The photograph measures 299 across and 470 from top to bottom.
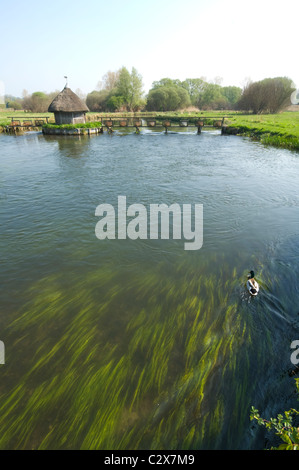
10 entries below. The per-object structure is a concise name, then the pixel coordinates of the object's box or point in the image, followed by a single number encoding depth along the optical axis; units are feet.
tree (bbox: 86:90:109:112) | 248.93
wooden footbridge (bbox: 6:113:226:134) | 118.62
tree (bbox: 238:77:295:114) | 184.67
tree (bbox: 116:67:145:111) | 236.43
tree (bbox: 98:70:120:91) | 312.91
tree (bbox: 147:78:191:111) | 242.78
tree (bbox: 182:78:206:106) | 341.00
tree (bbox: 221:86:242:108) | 371.15
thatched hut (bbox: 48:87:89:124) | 102.12
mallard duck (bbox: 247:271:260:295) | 17.75
